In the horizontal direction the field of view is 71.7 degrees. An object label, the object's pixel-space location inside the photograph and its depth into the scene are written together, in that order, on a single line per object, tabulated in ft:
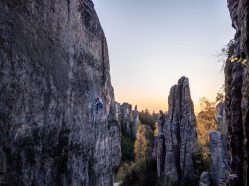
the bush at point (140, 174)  62.03
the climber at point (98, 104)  31.48
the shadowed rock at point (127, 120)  172.90
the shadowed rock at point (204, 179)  42.19
